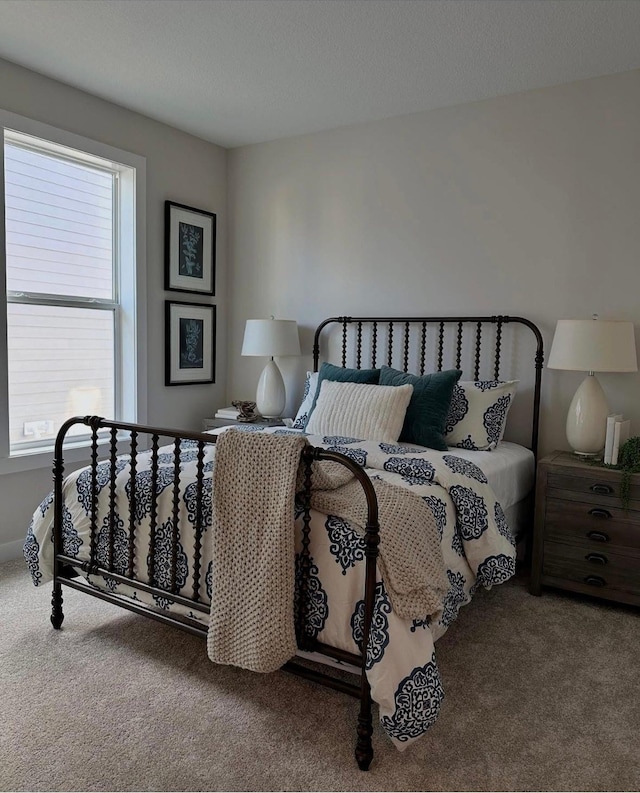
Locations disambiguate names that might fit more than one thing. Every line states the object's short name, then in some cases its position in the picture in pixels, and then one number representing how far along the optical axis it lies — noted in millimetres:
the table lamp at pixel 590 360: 2834
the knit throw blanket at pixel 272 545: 1787
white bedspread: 1672
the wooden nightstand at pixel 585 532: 2736
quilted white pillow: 2979
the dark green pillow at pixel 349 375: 3447
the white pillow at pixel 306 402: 3453
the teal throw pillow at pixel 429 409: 3043
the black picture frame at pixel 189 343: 4113
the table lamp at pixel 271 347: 3934
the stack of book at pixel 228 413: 4137
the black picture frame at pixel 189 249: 4043
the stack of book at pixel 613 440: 2844
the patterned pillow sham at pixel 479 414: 3152
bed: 1712
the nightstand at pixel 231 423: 3949
